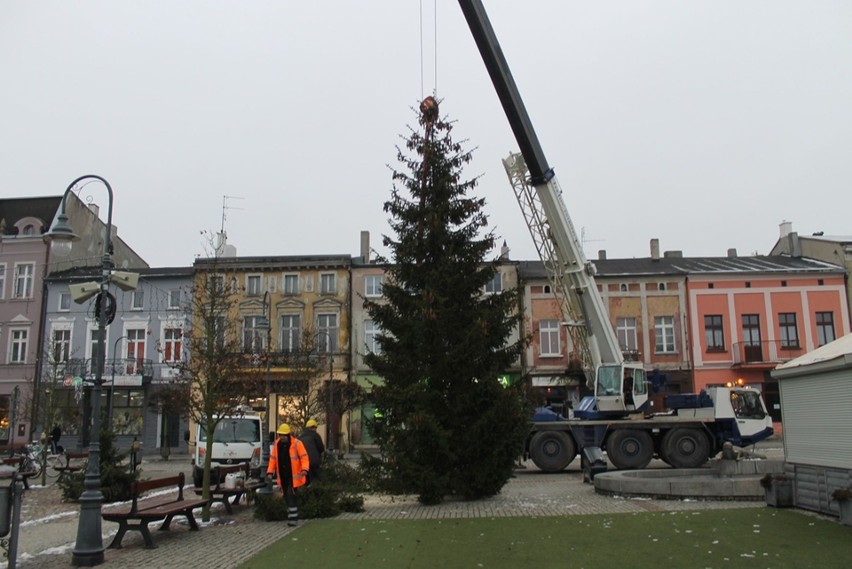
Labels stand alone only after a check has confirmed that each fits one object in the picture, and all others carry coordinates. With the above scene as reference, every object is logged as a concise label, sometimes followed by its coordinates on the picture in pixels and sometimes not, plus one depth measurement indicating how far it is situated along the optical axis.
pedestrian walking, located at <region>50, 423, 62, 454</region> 38.81
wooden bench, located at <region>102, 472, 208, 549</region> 11.59
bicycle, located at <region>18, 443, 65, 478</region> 23.62
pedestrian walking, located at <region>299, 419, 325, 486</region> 15.56
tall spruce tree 15.84
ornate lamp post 10.50
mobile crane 24.00
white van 23.22
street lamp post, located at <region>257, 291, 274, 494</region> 15.33
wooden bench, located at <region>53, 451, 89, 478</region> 21.68
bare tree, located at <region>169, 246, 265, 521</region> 15.33
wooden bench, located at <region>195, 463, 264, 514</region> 15.35
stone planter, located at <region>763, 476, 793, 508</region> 13.54
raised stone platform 14.76
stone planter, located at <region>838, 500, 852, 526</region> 11.45
